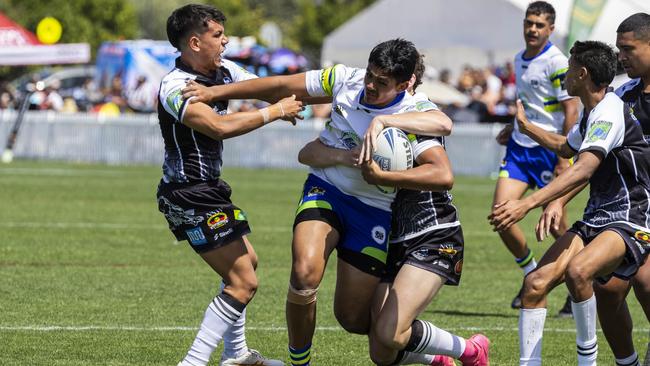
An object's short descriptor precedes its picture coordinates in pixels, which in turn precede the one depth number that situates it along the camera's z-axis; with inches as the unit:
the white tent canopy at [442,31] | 2691.9
